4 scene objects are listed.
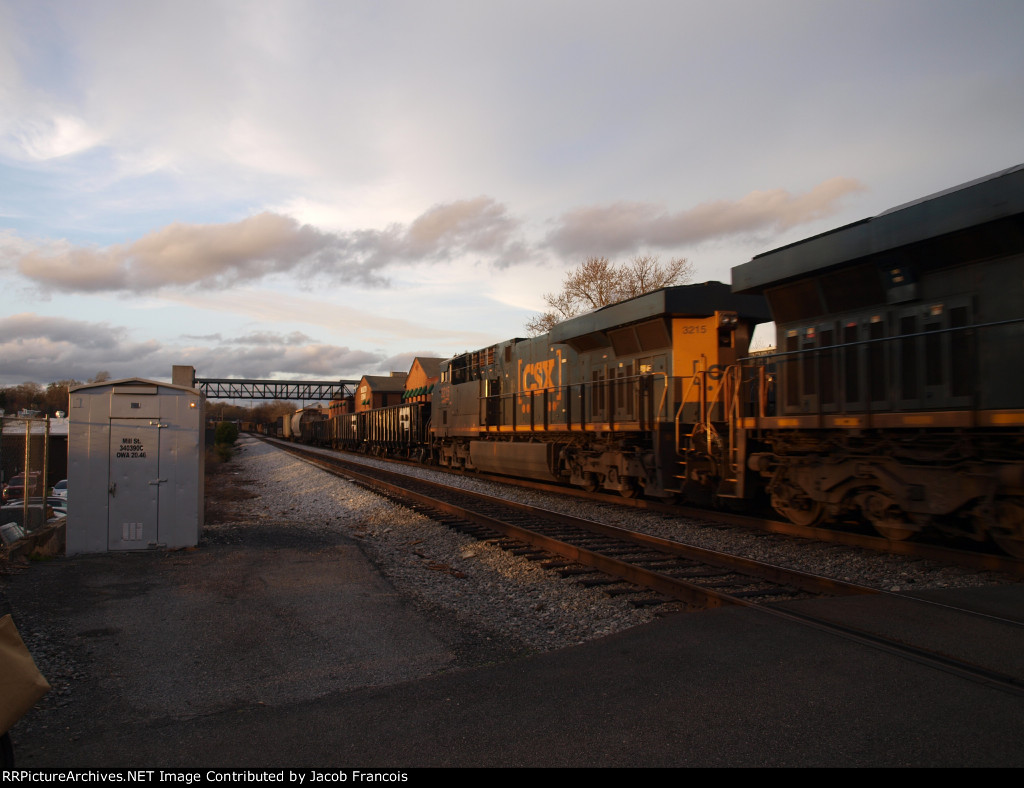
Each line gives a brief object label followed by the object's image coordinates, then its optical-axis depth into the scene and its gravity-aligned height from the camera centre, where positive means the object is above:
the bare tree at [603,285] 38.31 +7.47
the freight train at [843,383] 6.47 +0.41
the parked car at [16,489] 12.74 -1.60
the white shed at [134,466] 8.02 -0.65
